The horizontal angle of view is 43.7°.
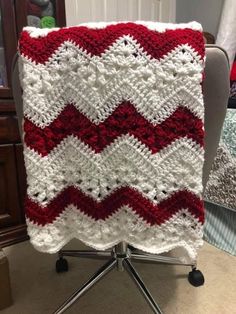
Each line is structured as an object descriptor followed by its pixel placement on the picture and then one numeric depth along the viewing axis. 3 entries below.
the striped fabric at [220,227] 1.27
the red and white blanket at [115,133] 0.62
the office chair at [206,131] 0.65
